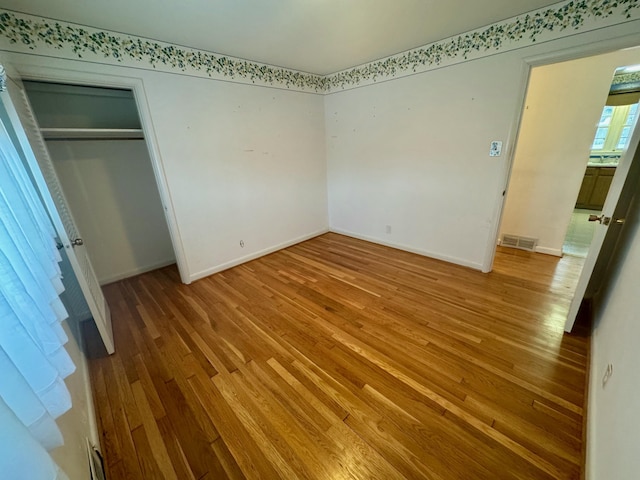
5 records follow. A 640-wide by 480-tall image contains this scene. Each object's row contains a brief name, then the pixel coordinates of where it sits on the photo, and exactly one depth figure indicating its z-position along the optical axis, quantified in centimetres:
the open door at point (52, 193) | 148
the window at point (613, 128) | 502
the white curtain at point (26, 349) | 53
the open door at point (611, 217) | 153
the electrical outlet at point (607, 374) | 124
